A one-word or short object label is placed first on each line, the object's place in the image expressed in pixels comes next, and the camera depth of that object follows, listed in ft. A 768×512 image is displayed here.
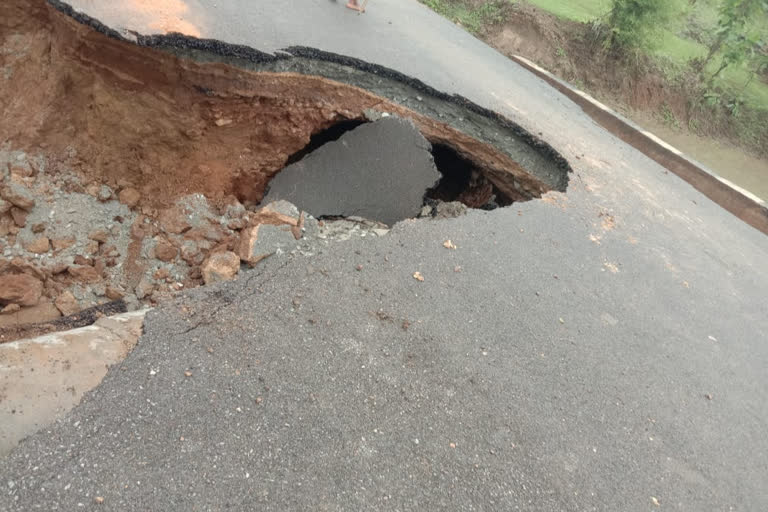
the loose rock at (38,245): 14.97
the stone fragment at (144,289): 14.10
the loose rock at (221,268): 11.18
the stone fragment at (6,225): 15.19
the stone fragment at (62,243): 15.21
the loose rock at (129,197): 16.53
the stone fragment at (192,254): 14.71
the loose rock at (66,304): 13.33
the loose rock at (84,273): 14.51
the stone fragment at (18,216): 15.28
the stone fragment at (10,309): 12.65
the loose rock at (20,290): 12.76
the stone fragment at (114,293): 14.28
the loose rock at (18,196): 15.21
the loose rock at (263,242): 11.67
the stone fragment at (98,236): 15.62
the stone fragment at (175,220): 15.85
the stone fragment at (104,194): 16.37
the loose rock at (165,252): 15.06
